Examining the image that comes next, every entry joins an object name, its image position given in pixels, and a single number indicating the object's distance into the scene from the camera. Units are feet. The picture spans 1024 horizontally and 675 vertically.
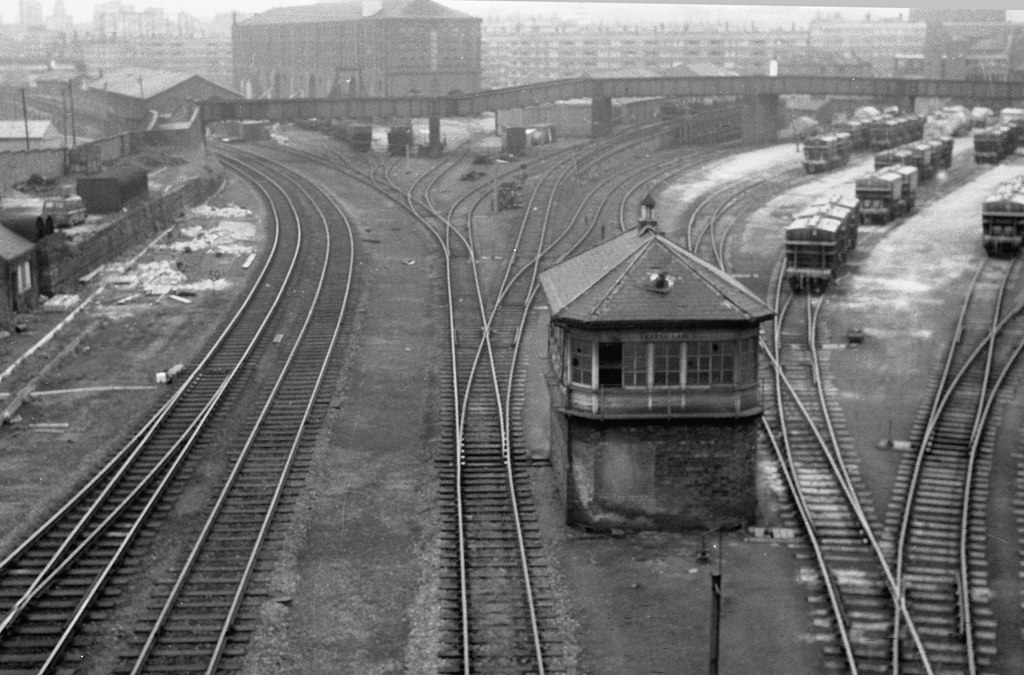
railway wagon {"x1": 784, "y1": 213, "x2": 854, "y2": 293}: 123.13
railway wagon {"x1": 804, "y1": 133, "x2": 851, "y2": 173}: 216.54
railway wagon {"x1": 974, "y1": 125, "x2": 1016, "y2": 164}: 228.63
